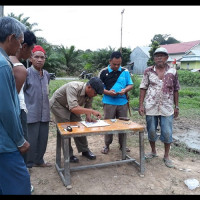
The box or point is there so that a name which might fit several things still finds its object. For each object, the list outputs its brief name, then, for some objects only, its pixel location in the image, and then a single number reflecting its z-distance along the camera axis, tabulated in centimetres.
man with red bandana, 329
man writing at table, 304
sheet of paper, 324
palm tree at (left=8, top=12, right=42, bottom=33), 2022
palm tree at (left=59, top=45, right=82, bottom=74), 2266
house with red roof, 3132
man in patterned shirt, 367
